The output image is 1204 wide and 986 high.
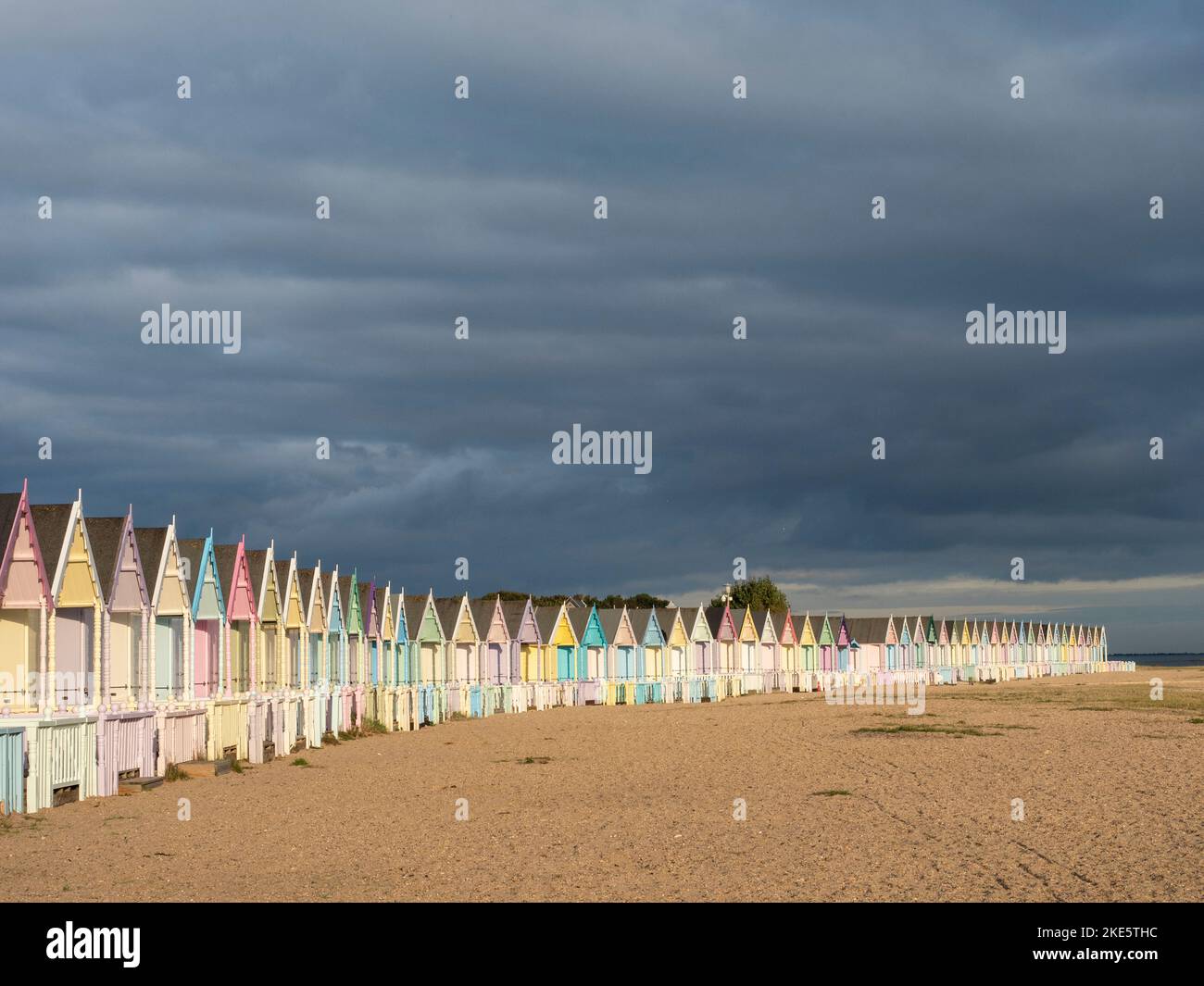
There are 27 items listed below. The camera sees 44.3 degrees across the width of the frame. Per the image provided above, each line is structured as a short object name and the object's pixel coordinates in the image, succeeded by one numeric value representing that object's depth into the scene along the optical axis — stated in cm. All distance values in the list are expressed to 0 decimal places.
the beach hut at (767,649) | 7988
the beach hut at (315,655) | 3506
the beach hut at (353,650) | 3962
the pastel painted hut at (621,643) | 6700
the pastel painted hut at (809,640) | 8850
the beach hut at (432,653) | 4747
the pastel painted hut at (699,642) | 7494
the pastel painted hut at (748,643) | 7925
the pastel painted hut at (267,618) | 3384
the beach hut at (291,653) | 3347
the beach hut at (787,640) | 8500
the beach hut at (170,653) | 2566
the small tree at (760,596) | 13100
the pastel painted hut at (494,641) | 5631
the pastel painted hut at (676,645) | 7200
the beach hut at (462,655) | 5078
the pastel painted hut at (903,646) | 10019
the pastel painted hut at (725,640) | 7719
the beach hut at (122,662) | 2261
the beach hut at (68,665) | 2034
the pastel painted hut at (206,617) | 2959
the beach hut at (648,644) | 6950
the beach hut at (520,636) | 5897
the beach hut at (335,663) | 3738
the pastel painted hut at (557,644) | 6241
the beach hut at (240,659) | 2869
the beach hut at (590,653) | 6316
